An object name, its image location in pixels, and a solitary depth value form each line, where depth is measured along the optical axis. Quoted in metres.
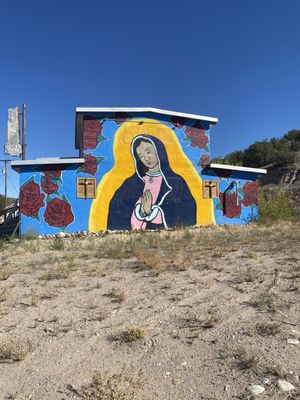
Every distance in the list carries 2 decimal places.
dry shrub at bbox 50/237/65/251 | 13.29
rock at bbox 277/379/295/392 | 3.64
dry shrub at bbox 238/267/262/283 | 7.35
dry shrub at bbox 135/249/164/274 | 8.87
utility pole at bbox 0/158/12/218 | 39.88
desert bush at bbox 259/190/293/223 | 22.31
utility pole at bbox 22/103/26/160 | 25.48
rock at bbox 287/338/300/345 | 4.56
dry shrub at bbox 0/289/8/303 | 6.73
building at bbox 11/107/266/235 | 18.50
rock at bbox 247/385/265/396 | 3.61
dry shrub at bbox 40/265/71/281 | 8.24
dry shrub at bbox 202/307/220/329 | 5.20
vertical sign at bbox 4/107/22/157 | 25.13
